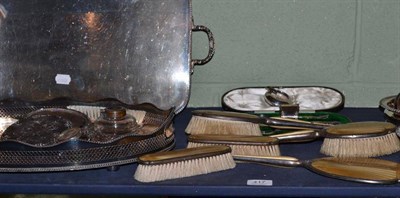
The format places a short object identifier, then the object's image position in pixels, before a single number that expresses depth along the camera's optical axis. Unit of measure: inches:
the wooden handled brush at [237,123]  65.6
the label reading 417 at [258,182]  58.1
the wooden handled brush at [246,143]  62.0
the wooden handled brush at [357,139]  62.3
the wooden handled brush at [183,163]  58.4
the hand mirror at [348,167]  58.1
